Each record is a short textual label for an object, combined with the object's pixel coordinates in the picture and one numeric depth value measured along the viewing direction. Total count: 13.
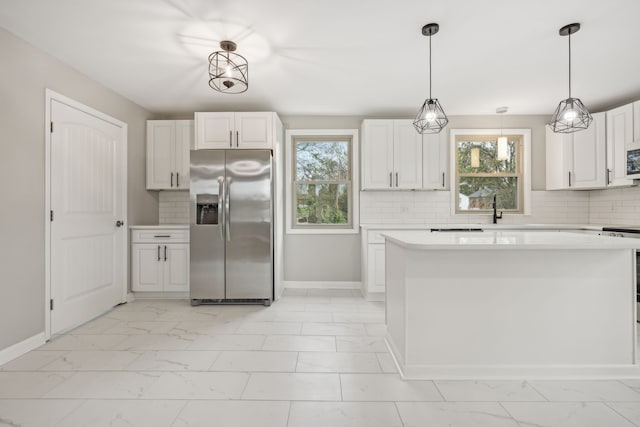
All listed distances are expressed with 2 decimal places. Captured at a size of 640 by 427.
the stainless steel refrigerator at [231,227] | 3.83
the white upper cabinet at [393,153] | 4.35
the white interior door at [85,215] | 2.91
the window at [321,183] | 4.73
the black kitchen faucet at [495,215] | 4.50
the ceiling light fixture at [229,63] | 2.69
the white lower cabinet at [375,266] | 4.08
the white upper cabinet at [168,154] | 4.34
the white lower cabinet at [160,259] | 4.03
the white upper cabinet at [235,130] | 4.05
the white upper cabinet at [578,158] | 4.01
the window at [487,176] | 4.63
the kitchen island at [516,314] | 2.13
